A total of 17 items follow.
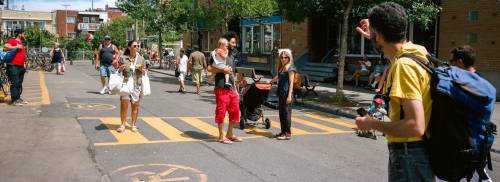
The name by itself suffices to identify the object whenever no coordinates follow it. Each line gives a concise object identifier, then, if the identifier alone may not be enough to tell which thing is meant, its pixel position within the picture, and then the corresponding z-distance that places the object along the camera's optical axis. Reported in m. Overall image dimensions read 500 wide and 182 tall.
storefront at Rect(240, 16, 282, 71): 28.33
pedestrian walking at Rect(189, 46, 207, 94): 16.62
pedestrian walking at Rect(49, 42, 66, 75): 25.47
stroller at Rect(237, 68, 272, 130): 9.30
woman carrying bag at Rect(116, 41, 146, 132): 8.59
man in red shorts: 7.80
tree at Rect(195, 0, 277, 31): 22.17
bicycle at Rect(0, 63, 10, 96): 15.57
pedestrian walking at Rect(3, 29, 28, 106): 11.43
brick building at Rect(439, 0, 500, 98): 15.48
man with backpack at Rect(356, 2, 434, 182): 2.57
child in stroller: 8.97
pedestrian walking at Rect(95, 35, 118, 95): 14.98
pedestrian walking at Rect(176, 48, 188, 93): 16.72
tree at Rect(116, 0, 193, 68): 32.22
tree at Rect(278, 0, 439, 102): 13.53
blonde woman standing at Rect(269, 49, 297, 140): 8.40
